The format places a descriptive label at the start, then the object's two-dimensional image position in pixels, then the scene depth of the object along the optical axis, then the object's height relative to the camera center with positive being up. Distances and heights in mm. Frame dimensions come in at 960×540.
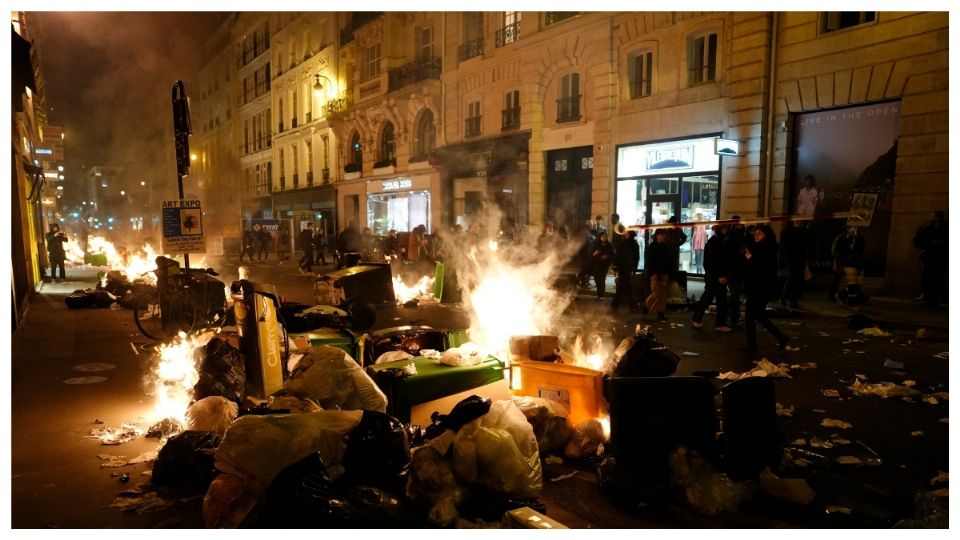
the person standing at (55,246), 18859 -979
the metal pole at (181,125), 10266 +1522
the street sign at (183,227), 9664 -201
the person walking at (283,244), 29578 -1452
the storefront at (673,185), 16734 +820
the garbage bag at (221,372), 5625 -1491
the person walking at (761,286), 8336 -999
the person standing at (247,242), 28578 -1316
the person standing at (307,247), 23531 -1285
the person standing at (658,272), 11180 -1080
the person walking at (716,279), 10039 -1085
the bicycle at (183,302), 10070 -1471
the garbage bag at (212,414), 4738 -1596
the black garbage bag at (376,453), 3648 -1460
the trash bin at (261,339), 5637 -1169
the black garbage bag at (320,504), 3311 -1600
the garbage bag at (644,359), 5020 -1212
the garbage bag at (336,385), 4559 -1300
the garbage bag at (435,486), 3508 -1624
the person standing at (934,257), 11661 -847
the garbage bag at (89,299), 13281 -1875
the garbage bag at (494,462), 3656 -1501
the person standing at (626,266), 12414 -1072
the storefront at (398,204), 29562 +503
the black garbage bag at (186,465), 4121 -1716
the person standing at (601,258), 13672 -997
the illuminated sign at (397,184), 30344 +1523
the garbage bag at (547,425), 4625 -1619
